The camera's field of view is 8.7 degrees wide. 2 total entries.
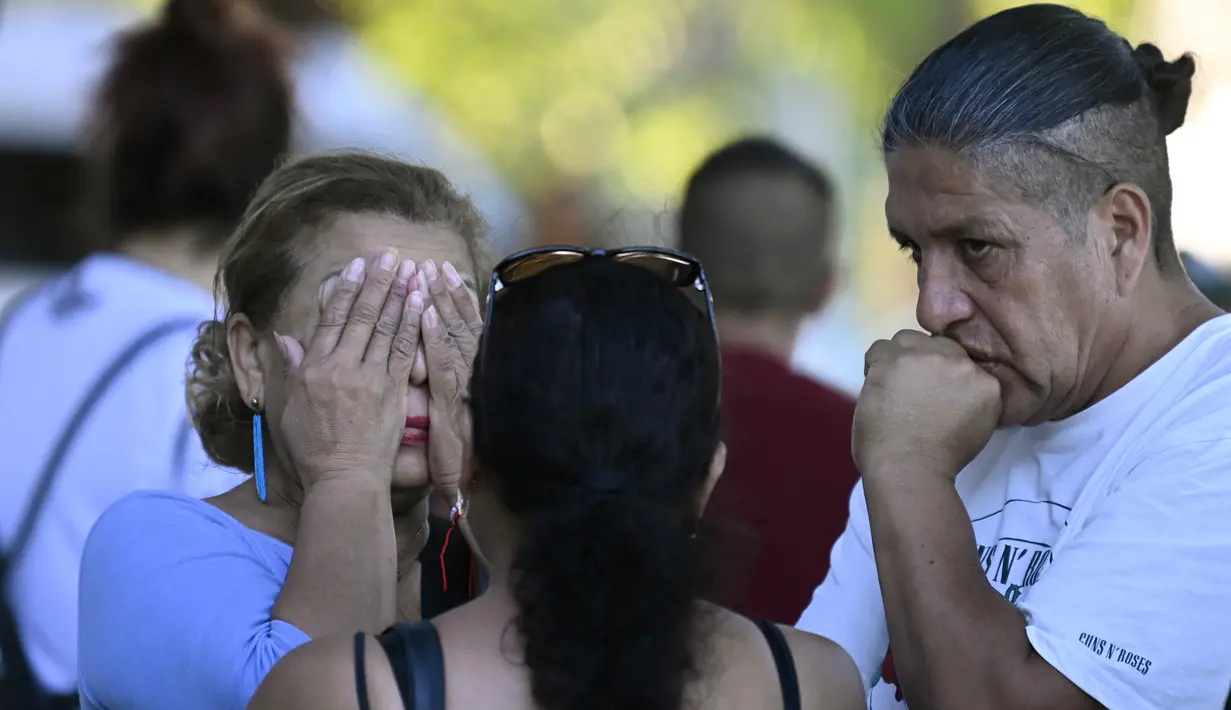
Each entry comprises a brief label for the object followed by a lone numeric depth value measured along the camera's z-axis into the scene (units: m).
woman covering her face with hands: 5.35
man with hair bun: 5.30
